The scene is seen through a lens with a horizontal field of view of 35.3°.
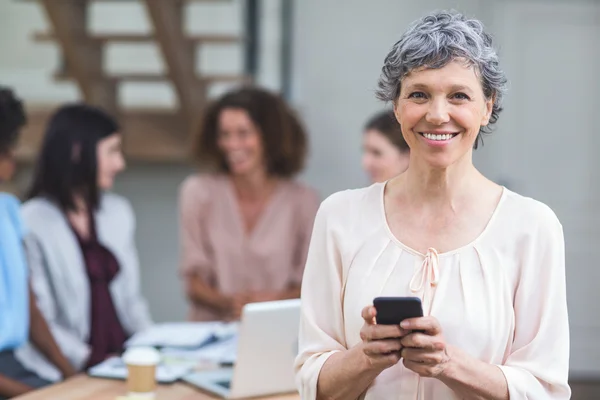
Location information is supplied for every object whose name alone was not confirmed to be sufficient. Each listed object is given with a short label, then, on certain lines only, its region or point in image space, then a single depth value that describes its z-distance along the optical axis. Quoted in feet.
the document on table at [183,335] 9.96
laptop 7.91
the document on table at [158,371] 8.77
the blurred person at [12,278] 8.94
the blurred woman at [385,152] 11.80
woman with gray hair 5.37
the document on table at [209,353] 9.50
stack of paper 9.02
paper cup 8.23
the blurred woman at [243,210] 12.82
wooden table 8.24
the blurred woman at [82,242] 10.79
